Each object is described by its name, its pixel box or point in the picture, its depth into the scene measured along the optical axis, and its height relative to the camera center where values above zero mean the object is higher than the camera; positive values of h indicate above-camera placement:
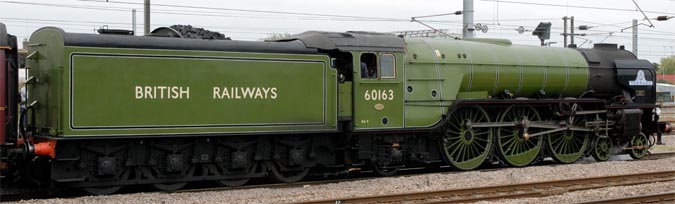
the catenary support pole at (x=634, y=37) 33.62 +2.93
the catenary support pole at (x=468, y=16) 18.38 +2.14
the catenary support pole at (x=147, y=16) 19.58 +2.28
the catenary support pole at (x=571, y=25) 44.35 +4.60
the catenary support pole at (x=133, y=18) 29.62 +3.41
